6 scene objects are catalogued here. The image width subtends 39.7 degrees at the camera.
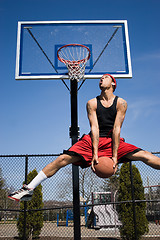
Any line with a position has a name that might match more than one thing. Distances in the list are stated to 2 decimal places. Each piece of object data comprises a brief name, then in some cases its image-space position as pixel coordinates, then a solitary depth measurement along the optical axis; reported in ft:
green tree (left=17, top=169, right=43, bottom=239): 24.23
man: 9.20
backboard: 16.92
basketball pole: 13.92
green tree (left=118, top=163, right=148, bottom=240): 24.80
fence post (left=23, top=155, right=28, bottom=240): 17.70
